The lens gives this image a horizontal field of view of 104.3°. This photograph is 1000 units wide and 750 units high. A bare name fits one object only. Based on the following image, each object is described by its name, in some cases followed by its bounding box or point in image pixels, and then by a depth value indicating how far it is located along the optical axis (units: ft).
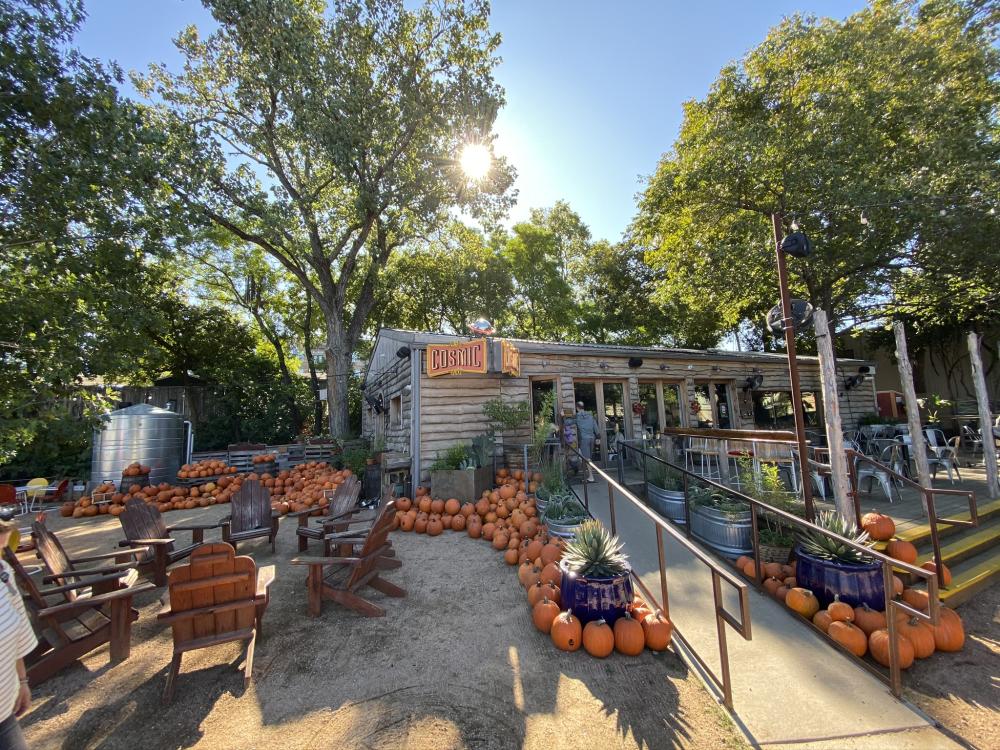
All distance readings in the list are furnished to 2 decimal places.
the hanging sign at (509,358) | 24.90
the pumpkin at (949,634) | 9.94
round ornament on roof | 25.49
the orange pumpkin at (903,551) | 12.81
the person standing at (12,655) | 5.32
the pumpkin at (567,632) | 9.75
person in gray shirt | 28.84
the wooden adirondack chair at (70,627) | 9.26
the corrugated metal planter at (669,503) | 17.93
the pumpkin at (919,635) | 9.69
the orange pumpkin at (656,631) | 9.71
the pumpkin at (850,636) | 9.53
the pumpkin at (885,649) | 9.22
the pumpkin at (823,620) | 10.20
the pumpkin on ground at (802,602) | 10.78
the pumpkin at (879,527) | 13.47
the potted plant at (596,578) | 10.21
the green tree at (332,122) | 37.37
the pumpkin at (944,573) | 12.30
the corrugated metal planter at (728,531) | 14.48
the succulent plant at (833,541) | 11.07
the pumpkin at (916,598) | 10.98
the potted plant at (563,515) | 16.11
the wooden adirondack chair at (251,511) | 17.75
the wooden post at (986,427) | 19.42
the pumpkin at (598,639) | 9.52
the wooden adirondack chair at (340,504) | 17.56
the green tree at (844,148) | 29.68
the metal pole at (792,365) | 13.47
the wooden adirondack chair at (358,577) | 11.77
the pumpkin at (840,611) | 10.16
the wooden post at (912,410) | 16.24
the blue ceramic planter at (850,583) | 10.59
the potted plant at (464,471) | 22.12
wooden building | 25.26
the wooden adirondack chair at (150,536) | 14.26
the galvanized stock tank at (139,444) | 31.73
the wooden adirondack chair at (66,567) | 10.78
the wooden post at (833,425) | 13.61
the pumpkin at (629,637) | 9.56
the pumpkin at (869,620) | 9.95
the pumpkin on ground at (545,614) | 10.53
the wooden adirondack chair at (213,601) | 9.06
